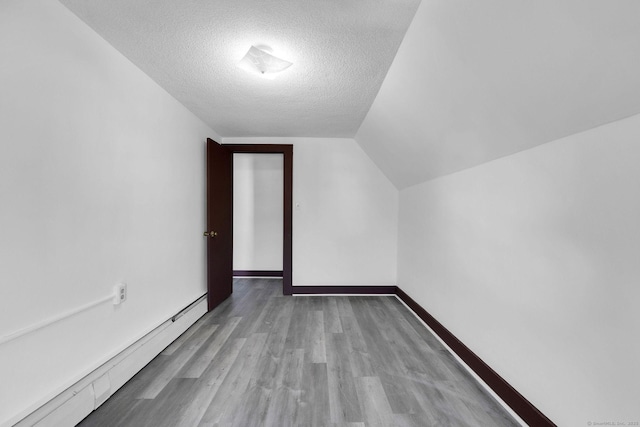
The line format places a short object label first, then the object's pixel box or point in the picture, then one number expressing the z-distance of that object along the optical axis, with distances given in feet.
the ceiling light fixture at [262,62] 5.57
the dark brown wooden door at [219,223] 9.86
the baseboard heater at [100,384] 4.20
